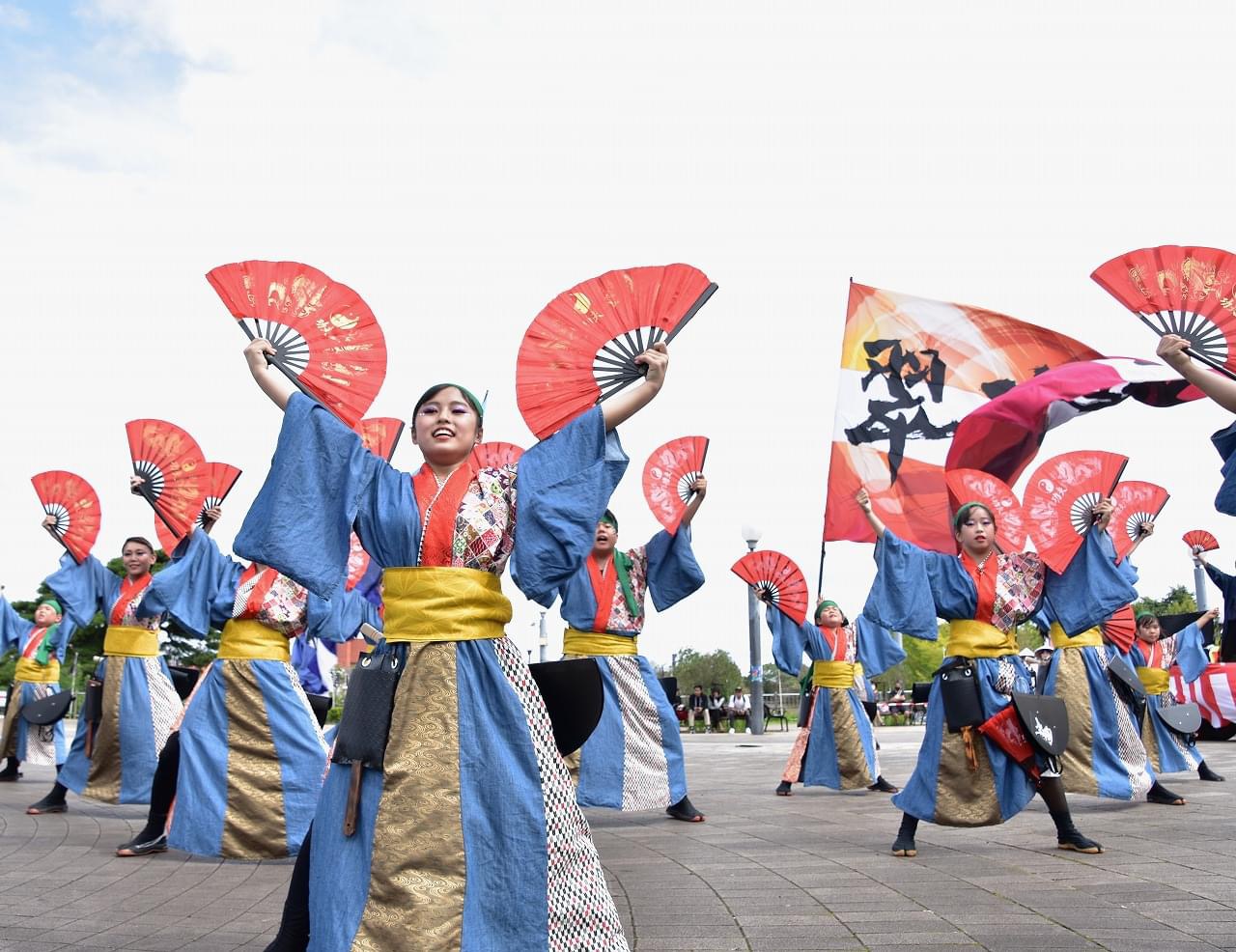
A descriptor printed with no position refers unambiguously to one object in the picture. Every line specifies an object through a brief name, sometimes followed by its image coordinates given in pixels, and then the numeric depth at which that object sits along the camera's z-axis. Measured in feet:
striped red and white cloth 58.08
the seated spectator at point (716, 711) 94.68
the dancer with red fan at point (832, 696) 36.09
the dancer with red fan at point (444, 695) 10.14
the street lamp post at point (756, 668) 75.51
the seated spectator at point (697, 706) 96.37
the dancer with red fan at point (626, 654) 25.35
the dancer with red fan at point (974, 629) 19.81
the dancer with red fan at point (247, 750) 20.47
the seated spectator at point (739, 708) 98.63
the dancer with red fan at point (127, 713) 27.81
